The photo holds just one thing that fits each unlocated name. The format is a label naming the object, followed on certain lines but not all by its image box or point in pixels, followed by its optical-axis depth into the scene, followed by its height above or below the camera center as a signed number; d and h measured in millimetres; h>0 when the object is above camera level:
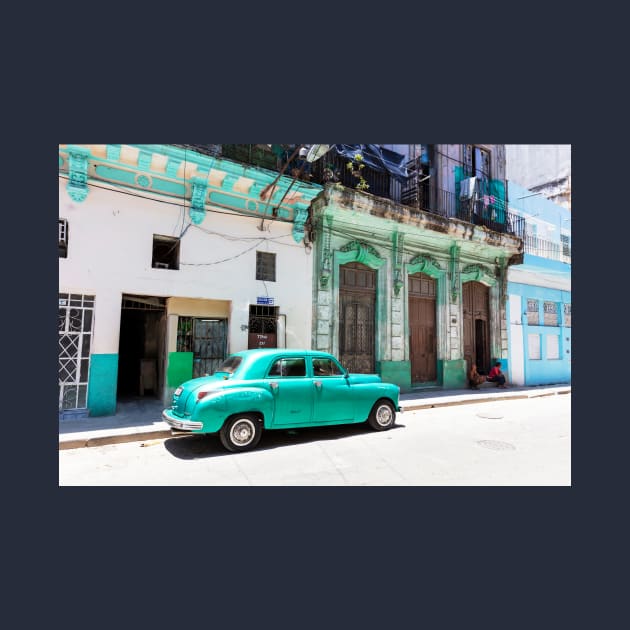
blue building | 17391 +1955
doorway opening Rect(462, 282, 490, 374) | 16125 +612
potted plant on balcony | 12938 +5602
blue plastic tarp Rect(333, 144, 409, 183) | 13516 +6404
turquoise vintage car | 6332 -1079
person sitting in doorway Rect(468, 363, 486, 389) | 15148 -1514
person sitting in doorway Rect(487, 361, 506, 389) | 15805 -1487
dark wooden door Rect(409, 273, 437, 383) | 14461 +346
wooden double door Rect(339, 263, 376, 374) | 12867 +674
